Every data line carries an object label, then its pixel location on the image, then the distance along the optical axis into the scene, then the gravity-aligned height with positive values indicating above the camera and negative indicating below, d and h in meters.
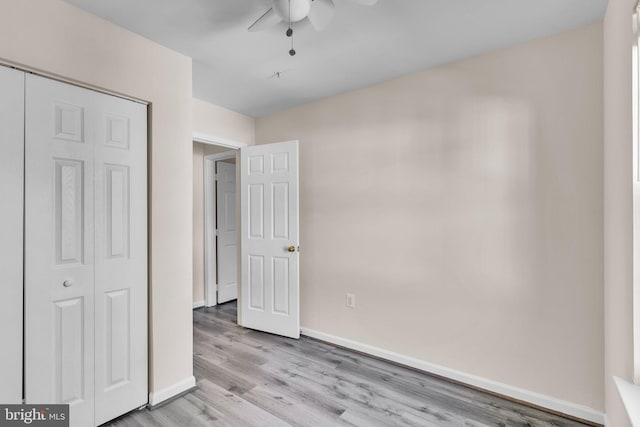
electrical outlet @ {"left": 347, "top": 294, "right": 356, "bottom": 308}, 2.90 -0.81
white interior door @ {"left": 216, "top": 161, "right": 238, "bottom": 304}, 4.42 -0.25
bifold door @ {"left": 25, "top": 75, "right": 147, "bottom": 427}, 1.61 -0.21
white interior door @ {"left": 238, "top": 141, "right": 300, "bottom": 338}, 3.14 -0.26
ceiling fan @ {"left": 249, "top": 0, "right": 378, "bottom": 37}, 1.52 +1.01
